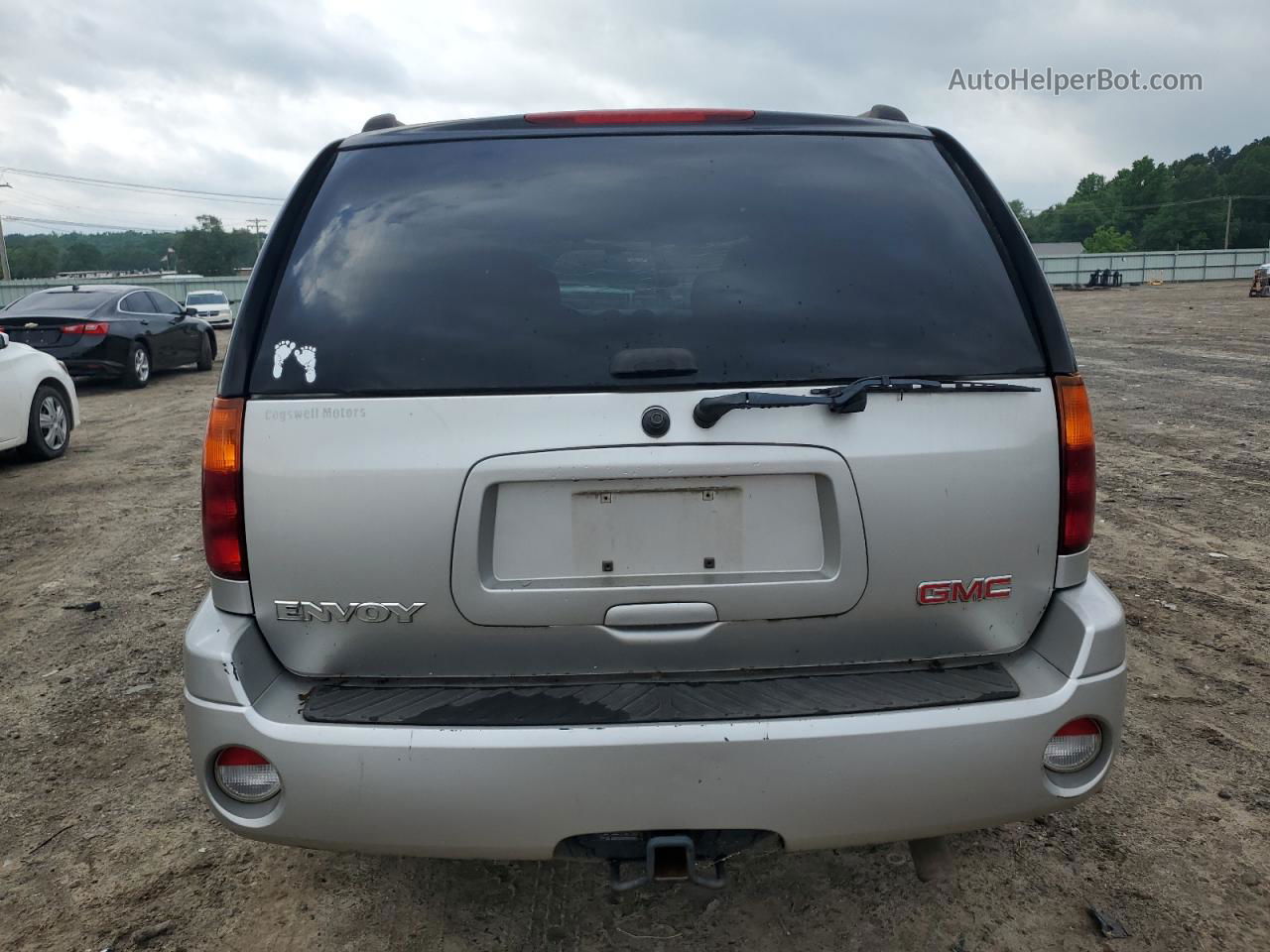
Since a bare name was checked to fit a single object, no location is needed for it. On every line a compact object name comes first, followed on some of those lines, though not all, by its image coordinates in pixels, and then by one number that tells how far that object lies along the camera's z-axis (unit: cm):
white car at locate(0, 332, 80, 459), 821
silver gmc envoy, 193
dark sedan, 1391
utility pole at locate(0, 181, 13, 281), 6119
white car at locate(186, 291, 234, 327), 3241
